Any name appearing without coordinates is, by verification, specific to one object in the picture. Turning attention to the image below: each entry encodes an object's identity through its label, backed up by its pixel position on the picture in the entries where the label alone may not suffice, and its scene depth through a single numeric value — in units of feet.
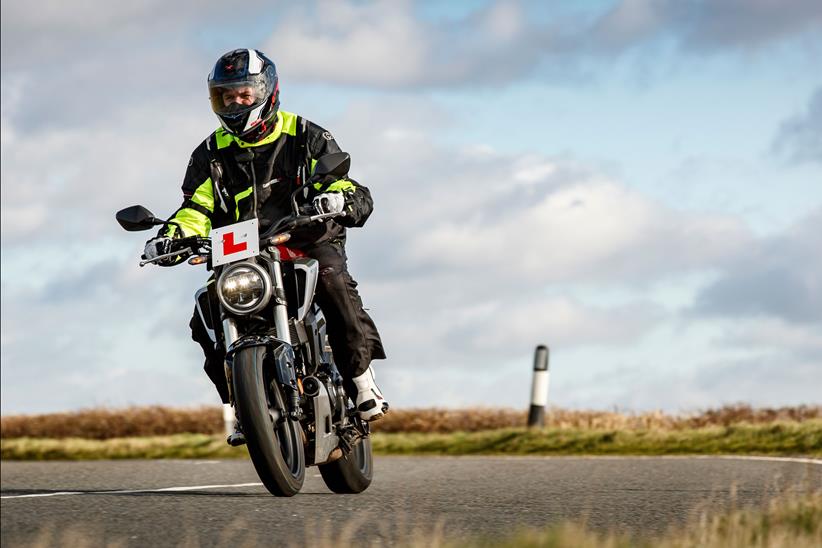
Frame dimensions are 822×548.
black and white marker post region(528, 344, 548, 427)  100.99
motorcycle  44.06
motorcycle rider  49.44
